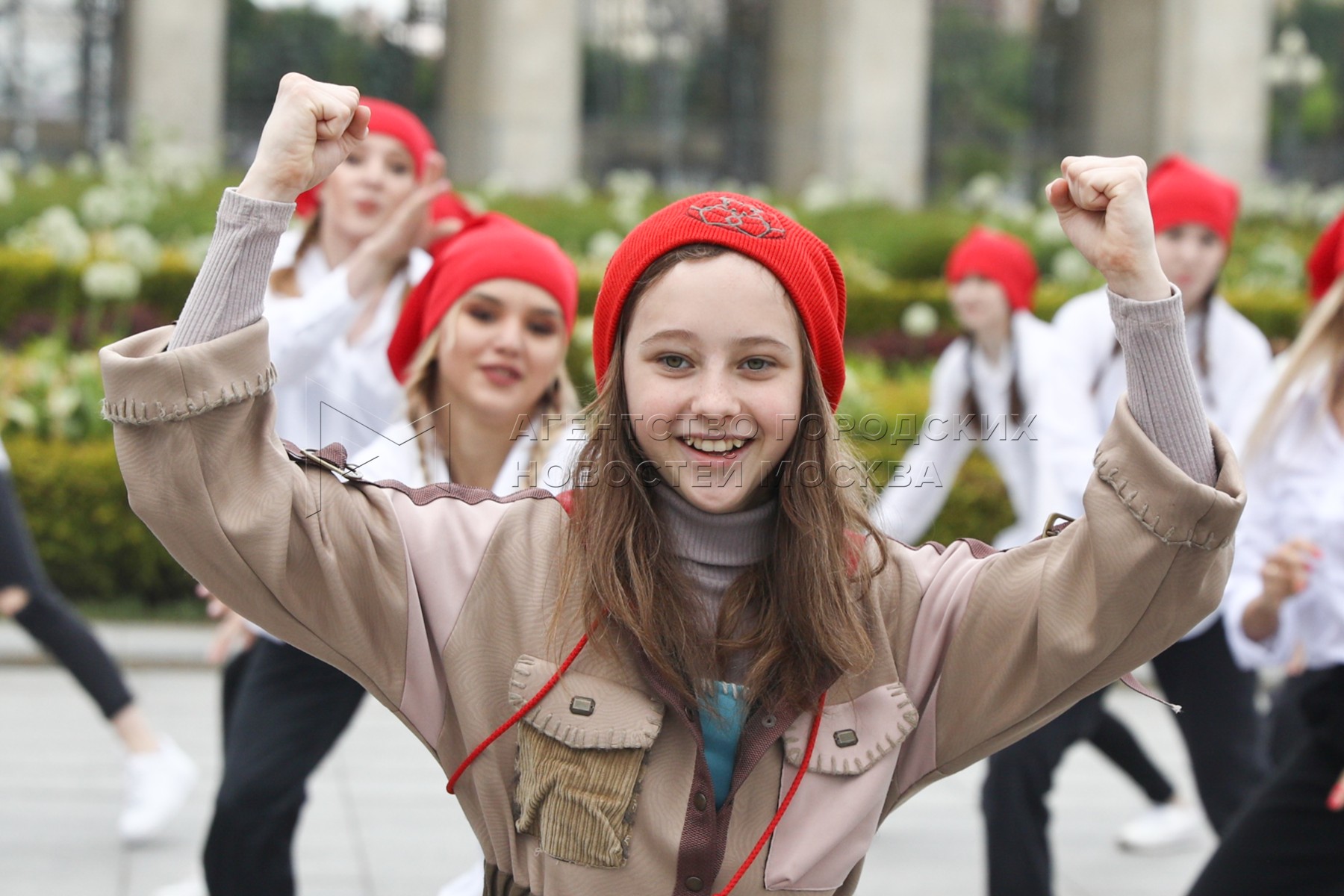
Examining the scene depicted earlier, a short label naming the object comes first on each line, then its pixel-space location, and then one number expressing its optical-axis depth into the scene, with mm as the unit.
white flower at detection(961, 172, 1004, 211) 16766
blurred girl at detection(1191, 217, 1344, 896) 3217
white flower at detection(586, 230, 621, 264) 11297
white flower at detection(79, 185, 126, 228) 11953
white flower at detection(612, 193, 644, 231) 15312
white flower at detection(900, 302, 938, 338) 10812
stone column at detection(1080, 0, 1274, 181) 24109
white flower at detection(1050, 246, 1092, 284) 13508
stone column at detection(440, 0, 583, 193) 22938
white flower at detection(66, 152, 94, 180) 16234
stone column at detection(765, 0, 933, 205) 24516
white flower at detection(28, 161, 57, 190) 16547
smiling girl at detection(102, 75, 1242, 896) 1853
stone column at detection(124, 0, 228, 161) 21500
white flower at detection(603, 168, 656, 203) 15734
